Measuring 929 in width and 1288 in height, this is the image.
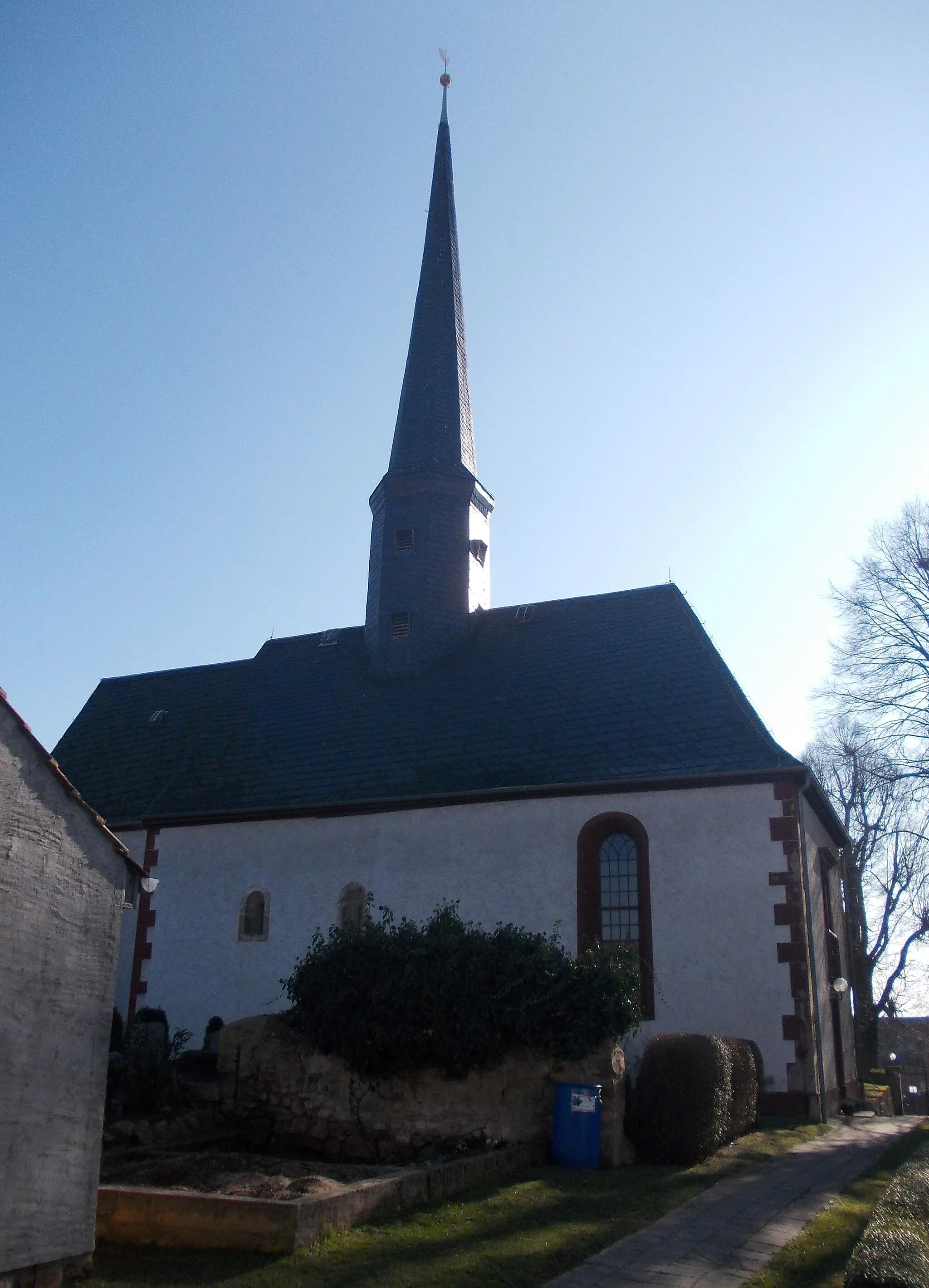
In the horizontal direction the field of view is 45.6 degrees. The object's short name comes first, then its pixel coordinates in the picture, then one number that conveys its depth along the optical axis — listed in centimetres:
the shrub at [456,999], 1159
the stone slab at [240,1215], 764
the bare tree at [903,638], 2044
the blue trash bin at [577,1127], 1092
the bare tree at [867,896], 2866
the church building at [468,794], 1584
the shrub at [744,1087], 1281
